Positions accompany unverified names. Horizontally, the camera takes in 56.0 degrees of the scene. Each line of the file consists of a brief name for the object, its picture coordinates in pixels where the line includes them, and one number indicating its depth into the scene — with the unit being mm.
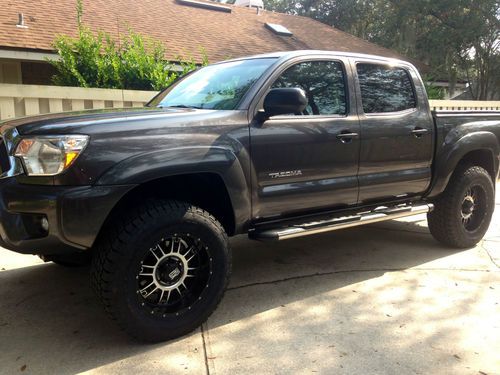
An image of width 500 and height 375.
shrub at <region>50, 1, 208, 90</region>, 7582
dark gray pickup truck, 2785
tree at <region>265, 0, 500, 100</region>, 18656
